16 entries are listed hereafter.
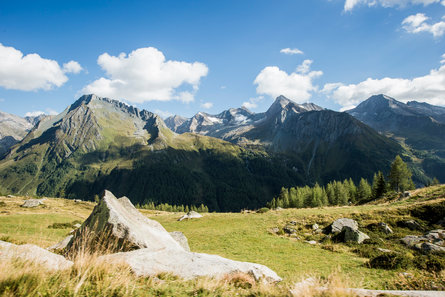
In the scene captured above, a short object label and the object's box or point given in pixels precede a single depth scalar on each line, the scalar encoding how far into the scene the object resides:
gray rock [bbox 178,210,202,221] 45.47
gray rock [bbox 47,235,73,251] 15.57
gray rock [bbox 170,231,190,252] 20.09
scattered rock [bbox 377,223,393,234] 25.85
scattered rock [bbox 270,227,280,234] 30.55
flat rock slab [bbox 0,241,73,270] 6.62
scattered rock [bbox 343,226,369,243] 24.16
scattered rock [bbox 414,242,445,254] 18.06
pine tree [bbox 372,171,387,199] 74.12
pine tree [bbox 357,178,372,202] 95.12
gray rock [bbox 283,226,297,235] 30.09
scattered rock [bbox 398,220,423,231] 26.42
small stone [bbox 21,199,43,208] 68.70
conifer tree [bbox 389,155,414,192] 76.29
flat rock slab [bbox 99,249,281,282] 8.59
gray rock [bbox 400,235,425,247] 21.59
